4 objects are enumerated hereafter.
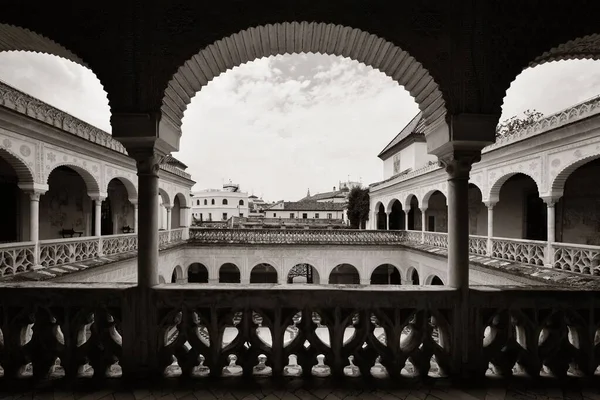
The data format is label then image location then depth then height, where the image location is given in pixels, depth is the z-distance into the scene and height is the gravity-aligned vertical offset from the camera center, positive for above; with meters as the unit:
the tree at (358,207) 29.31 -0.34
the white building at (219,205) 64.88 -0.16
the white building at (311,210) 53.41 -1.12
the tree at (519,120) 21.64 +6.14
